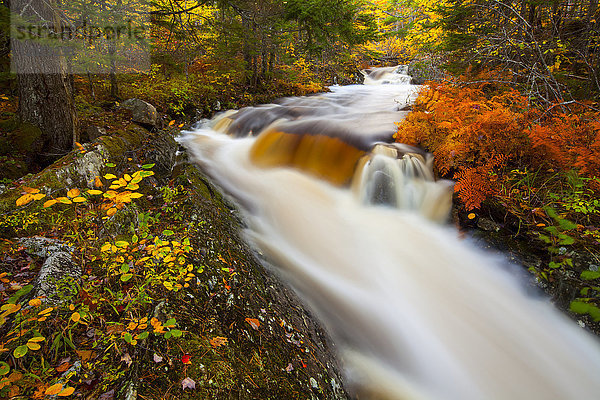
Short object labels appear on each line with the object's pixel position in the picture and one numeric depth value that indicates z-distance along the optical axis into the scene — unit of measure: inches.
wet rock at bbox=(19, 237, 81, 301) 68.1
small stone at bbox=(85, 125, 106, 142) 195.2
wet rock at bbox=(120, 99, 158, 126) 260.0
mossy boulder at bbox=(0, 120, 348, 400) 60.9
